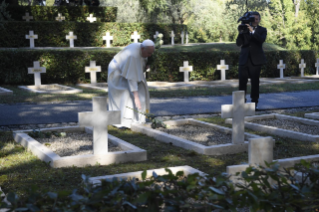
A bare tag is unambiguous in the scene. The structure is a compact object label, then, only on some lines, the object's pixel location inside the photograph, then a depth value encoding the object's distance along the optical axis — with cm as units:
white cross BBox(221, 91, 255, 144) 548
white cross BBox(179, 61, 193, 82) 1623
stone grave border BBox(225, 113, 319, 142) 618
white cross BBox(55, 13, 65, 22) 2461
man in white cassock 684
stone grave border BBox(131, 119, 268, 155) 541
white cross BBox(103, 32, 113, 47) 2330
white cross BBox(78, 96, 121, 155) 495
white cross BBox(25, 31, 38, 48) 2133
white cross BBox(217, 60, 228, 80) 1691
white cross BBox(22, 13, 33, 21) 2400
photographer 864
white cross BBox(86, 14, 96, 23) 2514
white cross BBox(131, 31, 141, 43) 2416
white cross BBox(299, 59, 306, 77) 1916
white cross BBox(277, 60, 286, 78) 1838
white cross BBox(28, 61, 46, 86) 1411
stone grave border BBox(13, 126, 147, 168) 481
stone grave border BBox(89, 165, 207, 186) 366
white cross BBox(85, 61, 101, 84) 1499
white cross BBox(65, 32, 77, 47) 2238
